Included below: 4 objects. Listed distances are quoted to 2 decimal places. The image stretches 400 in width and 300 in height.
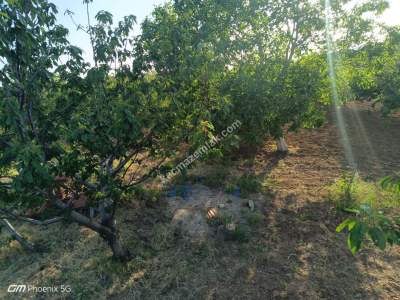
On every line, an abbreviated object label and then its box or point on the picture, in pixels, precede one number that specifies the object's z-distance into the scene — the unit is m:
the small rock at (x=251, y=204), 6.02
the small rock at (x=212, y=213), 5.66
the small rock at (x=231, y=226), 5.27
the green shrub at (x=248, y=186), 6.70
